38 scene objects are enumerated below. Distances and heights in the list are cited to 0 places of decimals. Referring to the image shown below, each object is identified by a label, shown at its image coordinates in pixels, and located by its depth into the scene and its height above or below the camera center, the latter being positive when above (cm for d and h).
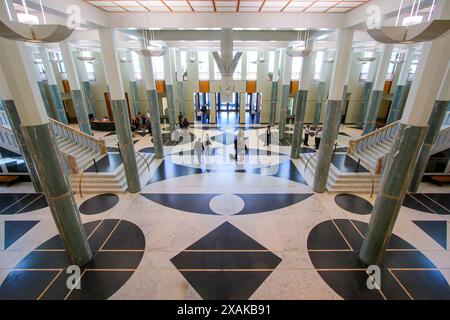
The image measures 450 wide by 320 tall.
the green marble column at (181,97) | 1864 -155
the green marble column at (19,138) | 724 -198
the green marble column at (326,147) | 756 -231
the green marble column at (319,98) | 1723 -151
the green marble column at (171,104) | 1641 -184
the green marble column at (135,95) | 1922 -147
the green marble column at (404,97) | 1329 -111
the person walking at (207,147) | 1223 -357
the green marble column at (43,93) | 1500 -98
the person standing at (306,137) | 1382 -342
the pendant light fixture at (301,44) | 694 +159
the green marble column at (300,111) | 1124 -161
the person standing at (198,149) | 1140 -339
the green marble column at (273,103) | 1756 -193
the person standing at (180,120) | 1786 -320
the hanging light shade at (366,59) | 1005 +74
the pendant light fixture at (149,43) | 731 +175
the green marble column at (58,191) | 433 -223
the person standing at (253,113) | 2134 -316
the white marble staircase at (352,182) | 881 -388
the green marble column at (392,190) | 434 -220
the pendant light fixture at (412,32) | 238 +47
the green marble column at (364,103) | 1709 -200
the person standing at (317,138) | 1265 -322
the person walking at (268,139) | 1422 -363
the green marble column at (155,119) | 1150 -200
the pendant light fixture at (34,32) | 235 +48
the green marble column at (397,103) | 1321 -145
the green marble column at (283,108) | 1459 -191
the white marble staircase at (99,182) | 884 -387
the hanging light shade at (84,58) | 970 +78
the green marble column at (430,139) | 747 -208
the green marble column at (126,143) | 766 -219
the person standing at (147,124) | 1720 -342
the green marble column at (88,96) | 1686 -135
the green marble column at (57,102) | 1416 -143
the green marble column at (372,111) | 1227 -178
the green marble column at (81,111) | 1264 -183
